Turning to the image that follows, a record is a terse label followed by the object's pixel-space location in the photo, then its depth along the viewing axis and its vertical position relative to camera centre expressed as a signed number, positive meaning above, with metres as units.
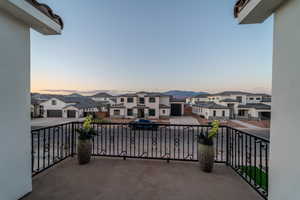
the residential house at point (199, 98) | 36.32 -0.14
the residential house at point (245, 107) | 20.72 -1.53
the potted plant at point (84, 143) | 2.79 -1.02
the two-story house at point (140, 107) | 20.94 -1.60
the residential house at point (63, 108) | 21.79 -2.03
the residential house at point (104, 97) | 33.86 -0.04
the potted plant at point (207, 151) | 2.51 -1.04
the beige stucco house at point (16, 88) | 1.53 +0.11
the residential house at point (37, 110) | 21.12 -2.21
